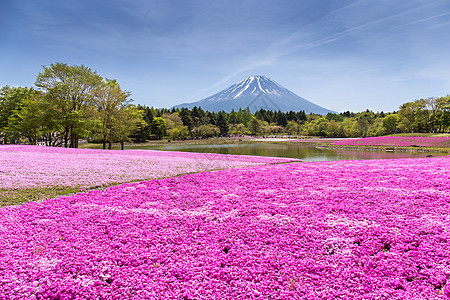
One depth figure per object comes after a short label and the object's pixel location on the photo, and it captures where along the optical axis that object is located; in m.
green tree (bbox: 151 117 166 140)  91.56
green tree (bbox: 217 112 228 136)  119.25
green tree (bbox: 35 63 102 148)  37.94
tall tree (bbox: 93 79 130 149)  42.88
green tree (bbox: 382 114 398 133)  97.56
